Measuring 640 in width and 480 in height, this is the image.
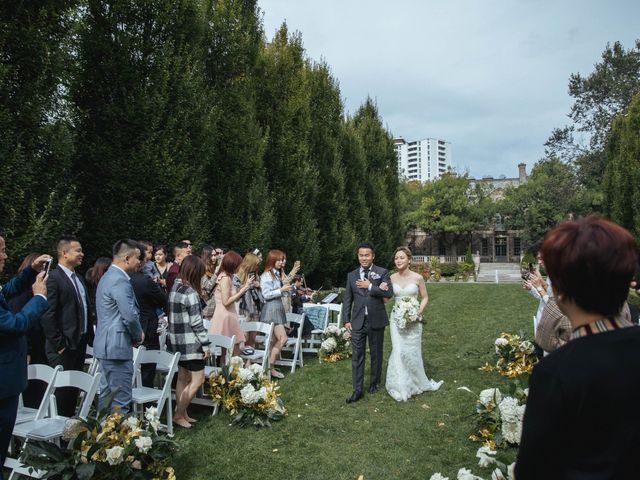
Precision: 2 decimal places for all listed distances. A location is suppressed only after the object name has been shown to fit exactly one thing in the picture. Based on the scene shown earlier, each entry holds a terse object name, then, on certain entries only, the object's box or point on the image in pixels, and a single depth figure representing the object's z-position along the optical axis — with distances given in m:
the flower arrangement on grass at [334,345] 10.66
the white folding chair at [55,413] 4.65
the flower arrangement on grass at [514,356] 8.62
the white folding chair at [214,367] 7.23
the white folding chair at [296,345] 9.82
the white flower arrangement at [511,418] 5.19
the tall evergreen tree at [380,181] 29.59
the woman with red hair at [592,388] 1.64
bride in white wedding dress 7.95
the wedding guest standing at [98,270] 7.29
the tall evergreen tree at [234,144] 14.59
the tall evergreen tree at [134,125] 10.38
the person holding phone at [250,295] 8.70
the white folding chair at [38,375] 5.00
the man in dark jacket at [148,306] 6.95
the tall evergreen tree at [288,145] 18.28
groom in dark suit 7.81
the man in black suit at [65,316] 5.88
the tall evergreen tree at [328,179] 22.14
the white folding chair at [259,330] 8.45
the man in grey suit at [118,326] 5.37
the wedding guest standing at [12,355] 3.89
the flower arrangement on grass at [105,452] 4.30
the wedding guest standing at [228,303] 7.87
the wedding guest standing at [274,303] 9.21
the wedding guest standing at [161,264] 8.77
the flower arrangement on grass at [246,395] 6.76
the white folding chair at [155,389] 5.88
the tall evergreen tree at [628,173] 24.49
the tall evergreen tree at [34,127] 7.60
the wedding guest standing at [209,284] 9.21
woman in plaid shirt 6.42
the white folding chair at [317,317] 12.01
